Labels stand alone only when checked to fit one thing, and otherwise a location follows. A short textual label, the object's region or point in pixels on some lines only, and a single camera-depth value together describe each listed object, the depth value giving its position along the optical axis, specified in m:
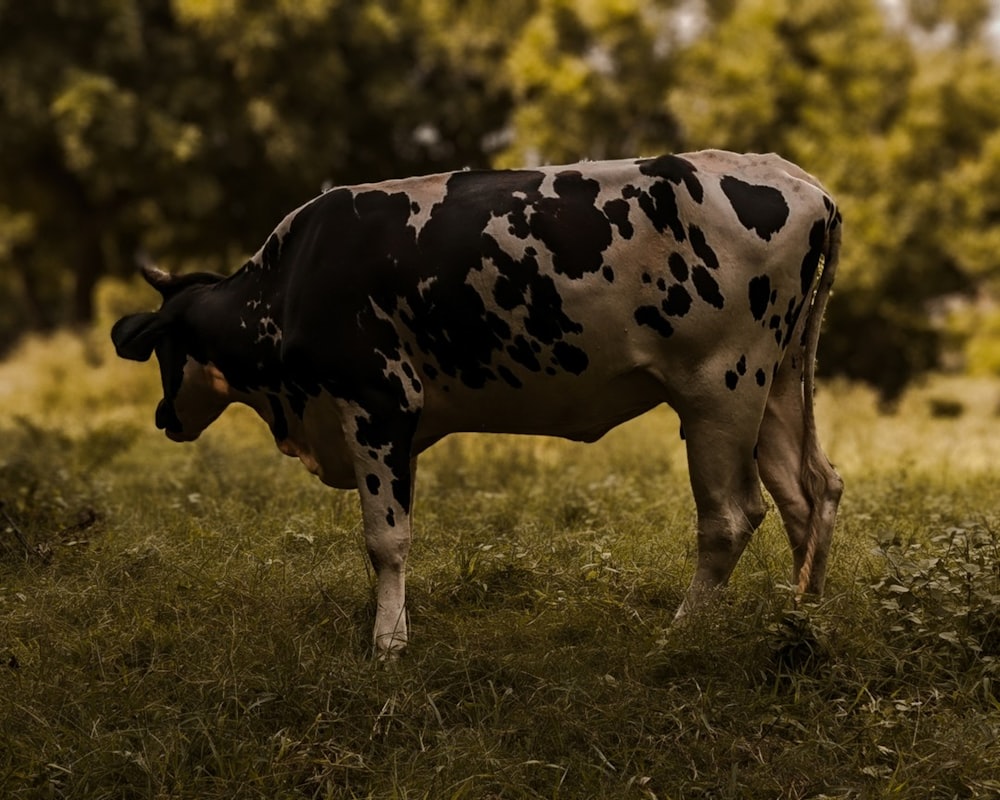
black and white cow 9.92
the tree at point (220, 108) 42.75
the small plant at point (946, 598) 9.80
